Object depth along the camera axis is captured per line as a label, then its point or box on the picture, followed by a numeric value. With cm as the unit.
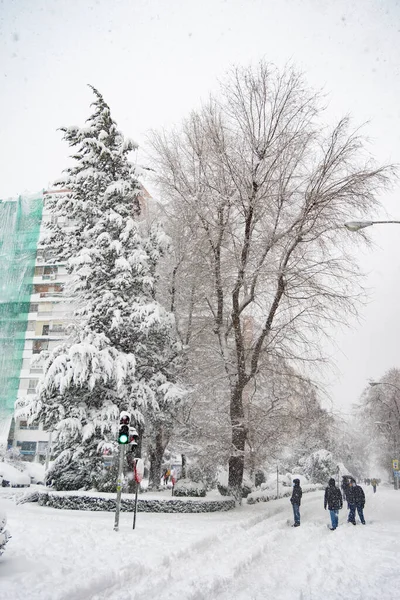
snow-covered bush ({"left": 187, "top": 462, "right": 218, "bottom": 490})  1934
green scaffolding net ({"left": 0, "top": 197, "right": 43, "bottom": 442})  4038
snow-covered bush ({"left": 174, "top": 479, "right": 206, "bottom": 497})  1911
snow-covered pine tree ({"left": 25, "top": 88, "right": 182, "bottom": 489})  1680
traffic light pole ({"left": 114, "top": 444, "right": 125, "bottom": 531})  1138
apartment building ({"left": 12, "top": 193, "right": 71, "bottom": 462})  5412
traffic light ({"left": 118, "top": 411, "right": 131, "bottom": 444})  1173
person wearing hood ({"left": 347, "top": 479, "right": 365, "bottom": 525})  1536
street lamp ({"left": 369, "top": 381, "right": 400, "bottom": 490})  4666
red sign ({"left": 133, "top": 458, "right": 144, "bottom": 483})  1331
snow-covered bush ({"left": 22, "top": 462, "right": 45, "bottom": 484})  2969
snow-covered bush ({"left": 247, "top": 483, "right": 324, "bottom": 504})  2320
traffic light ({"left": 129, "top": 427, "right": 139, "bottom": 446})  1236
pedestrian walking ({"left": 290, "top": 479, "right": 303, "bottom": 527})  1505
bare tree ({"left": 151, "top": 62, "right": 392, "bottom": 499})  1750
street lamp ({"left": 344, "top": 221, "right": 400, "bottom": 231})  1112
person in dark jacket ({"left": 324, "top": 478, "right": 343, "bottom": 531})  1411
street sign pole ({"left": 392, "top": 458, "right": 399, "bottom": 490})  3728
